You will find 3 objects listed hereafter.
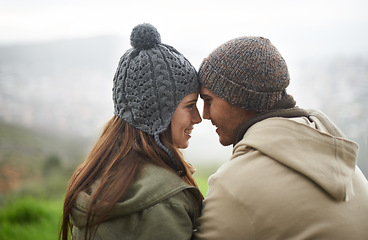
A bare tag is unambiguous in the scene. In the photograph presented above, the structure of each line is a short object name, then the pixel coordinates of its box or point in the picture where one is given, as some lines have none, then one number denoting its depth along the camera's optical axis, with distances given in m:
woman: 1.81
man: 1.73
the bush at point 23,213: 5.05
